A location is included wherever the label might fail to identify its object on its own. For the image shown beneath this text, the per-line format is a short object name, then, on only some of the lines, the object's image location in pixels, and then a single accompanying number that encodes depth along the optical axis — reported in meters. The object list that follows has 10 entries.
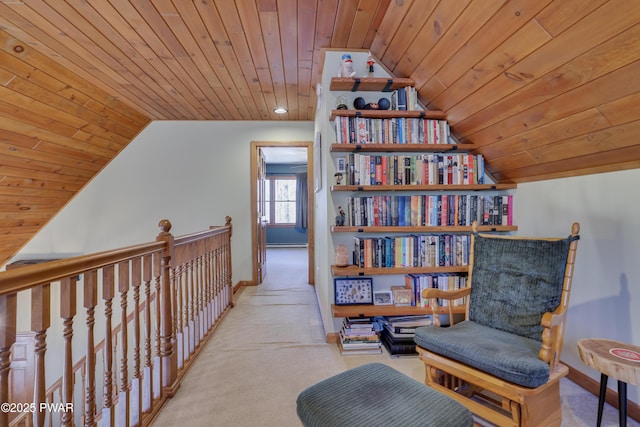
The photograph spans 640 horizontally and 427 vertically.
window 7.97
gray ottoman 0.91
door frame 4.05
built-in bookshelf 2.23
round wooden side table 1.09
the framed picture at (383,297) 2.28
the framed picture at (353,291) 2.23
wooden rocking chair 1.26
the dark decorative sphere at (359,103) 2.28
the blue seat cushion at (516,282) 1.51
